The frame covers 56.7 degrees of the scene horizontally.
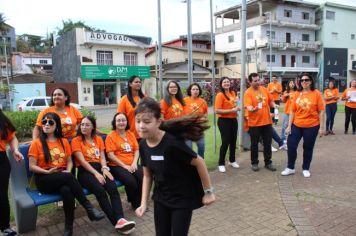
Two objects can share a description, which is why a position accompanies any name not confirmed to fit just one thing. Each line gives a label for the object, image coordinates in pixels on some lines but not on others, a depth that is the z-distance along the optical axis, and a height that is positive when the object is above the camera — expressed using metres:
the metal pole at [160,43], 8.41 +1.16
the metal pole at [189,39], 7.74 +1.14
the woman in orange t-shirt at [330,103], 10.33 -0.57
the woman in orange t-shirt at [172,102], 5.58 -0.24
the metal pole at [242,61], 7.97 +0.62
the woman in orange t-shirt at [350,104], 10.08 -0.61
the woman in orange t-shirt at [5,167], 3.86 -0.90
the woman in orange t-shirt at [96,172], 3.97 -1.09
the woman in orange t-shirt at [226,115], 6.16 -0.53
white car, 18.89 -0.75
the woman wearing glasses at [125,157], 4.45 -0.97
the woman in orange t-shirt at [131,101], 5.09 -0.20
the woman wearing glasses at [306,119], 5.62 -0.58
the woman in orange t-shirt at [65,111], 4.59 -0.31
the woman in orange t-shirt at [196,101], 6.01 -0.25
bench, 3.86 -1.29
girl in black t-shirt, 2.53 -0.62
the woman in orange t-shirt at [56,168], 3.90 -0.96
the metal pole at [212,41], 7.80 +1.09
